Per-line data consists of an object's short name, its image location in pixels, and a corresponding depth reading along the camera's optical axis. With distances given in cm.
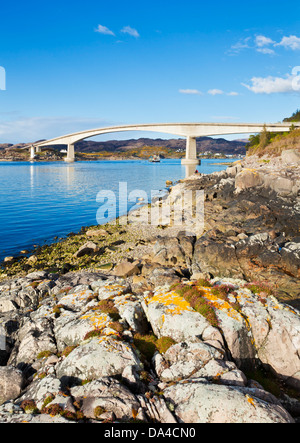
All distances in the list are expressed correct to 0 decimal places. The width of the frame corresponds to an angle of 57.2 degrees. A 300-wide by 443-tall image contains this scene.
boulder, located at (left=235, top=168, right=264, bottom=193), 3150
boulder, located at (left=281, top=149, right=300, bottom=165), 3512
